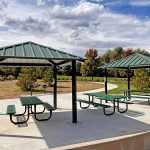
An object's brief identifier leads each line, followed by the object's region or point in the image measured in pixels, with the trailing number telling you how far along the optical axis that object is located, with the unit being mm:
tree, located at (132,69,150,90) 13263
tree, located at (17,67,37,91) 14227
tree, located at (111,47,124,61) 43999
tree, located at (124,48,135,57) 37321
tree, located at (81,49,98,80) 29668
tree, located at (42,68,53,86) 17077
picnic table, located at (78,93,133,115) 6634
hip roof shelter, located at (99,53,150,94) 8122
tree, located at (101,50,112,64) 43968
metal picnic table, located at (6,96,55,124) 5333
